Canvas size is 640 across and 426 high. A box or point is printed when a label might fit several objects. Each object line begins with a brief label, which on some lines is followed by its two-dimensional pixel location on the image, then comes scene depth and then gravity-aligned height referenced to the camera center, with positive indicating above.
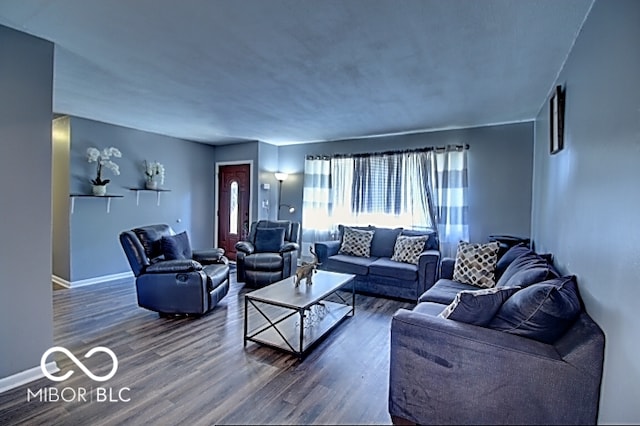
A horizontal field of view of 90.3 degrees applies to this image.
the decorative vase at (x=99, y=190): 4.66 +0.22
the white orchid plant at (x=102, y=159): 4.60 +0.67
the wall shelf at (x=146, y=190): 5.31 +0.25
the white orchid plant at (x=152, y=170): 5.38 +0.61
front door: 6.34 +0.02
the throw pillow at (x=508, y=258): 3.23 -0.48
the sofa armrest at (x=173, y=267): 3.41 -0.65
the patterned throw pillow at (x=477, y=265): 3.34 -0.58
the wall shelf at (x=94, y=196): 4.50 +0.12
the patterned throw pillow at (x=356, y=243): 4.97 -0.53
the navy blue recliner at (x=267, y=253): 4.76 -0.72
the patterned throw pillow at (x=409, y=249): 4.43 -0.55
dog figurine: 3.25 -0.68
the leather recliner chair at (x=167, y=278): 3.42 -0.78
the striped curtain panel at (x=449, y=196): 4.75 +0.22
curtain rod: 4.77 +0.96
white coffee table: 2.75 -1.15
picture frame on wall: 2.45 +0.73
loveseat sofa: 4.08 -0.75
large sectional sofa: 1.45 -0.75
